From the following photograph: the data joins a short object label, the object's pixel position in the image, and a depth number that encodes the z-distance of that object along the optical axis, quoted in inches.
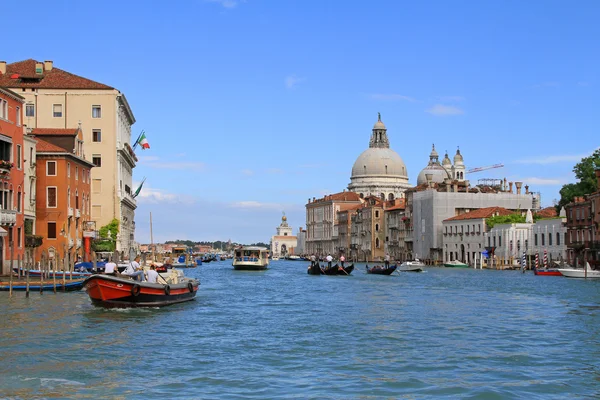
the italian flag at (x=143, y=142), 2492.6
